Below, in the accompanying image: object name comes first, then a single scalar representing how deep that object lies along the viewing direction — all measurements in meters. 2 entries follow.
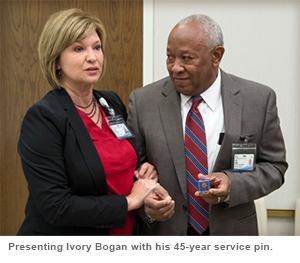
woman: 1.41
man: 1.62
